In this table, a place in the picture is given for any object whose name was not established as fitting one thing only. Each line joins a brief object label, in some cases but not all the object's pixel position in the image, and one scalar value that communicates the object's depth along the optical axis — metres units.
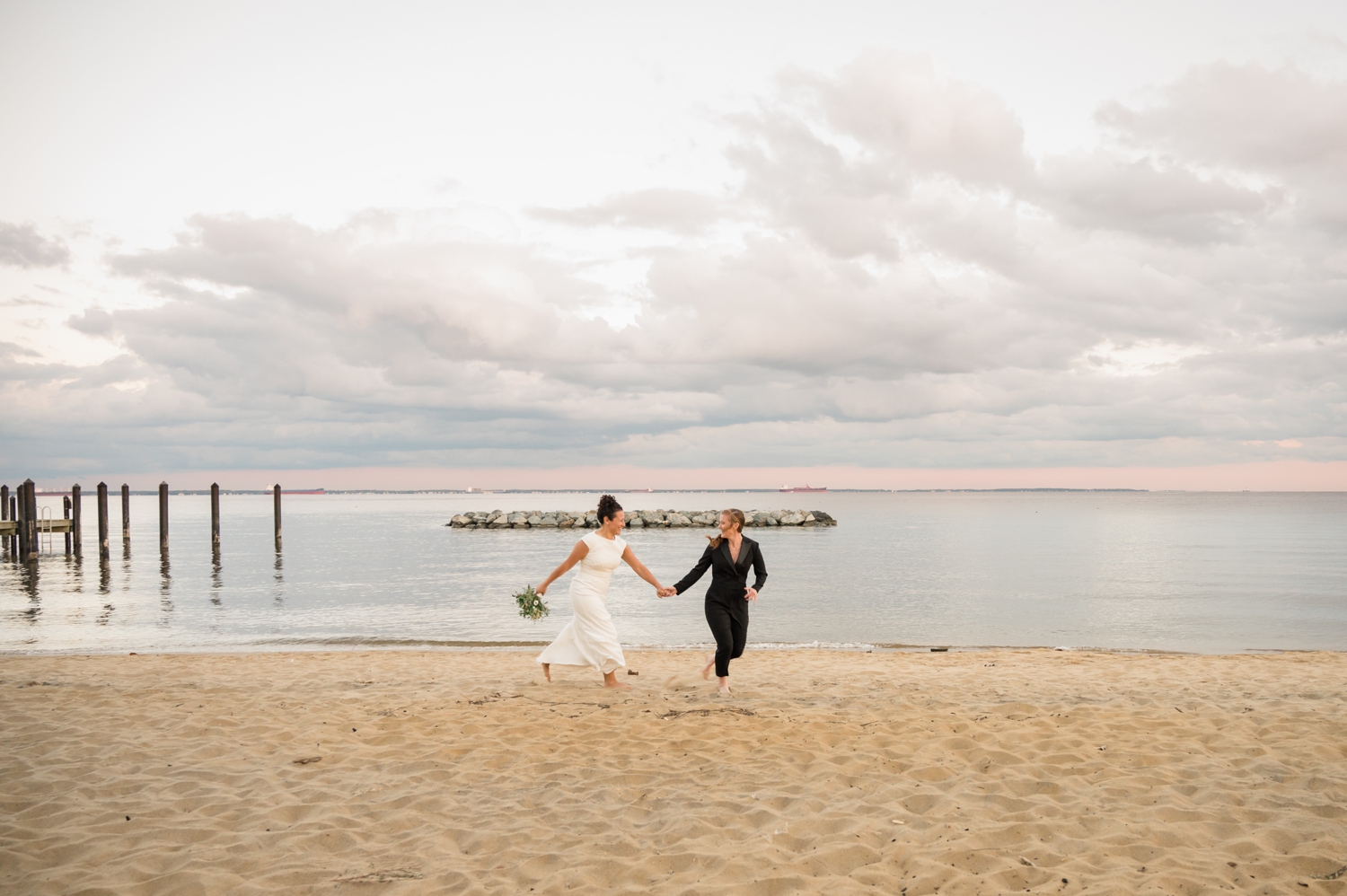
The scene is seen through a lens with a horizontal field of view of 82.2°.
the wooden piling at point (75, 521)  39.34
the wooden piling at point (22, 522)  35.84
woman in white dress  9.13
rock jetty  67.56
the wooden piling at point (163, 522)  37.78
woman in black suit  9.11
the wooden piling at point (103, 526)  36.62
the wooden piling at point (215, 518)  40.56
